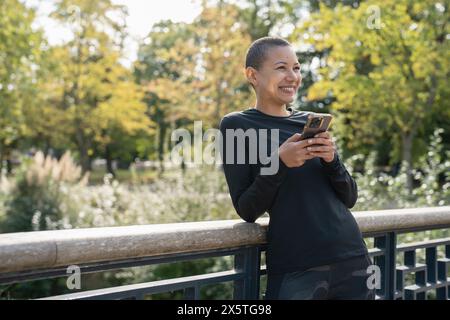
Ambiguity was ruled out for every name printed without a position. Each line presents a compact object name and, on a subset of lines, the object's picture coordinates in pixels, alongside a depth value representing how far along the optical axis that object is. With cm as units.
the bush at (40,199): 879
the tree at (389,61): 1541
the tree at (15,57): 1693
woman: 204
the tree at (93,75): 2484
